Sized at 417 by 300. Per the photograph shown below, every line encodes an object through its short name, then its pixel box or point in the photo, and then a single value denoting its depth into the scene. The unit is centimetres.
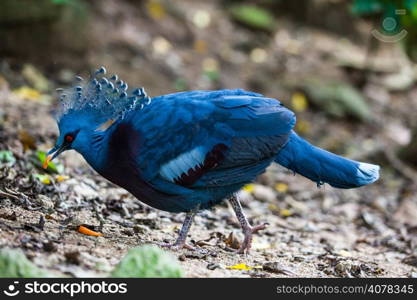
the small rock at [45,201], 1061
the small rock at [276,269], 930
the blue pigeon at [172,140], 967
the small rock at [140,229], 1072
